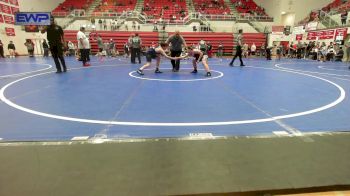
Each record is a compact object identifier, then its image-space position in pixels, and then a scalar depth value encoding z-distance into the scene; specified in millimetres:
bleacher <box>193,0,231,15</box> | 27991
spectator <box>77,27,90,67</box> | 11339
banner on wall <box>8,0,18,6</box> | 20609
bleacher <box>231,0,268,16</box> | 28516
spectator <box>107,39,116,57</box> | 20766
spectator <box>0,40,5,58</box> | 18134
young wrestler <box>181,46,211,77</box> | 8914
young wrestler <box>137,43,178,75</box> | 9246
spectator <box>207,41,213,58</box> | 20188
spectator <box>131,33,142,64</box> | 13617
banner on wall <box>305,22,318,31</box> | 21016
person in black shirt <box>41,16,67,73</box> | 8945
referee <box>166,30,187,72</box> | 9789
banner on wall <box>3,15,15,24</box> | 20112
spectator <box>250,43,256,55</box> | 22014
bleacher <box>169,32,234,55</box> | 23875
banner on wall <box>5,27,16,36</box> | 20406
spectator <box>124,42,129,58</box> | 20341
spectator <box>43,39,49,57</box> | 19516
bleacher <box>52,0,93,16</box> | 26070
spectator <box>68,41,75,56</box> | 20734
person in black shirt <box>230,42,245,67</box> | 12383
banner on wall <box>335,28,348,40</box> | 17631
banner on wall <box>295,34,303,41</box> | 22634
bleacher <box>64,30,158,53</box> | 22952
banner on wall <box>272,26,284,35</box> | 22750
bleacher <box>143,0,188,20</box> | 26906
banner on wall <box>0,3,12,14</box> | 19375
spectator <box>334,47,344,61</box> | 17000
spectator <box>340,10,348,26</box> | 18031
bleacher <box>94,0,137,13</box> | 27806
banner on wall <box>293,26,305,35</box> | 22480
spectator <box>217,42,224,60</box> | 22219
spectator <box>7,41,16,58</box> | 18938
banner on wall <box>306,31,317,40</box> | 20903
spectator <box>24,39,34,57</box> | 19767
